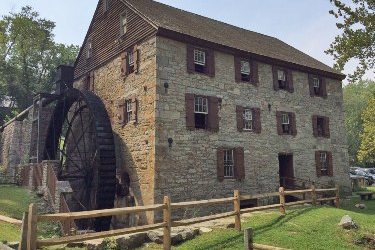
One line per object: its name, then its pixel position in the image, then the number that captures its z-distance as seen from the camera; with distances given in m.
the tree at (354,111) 43.78
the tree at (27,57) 31.33
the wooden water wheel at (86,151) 14.51
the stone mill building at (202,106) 13.92
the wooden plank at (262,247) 5.67
